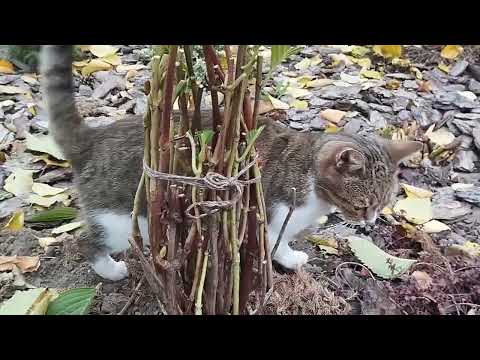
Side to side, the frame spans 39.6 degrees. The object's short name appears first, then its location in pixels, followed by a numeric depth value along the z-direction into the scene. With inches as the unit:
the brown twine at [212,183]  40.1
